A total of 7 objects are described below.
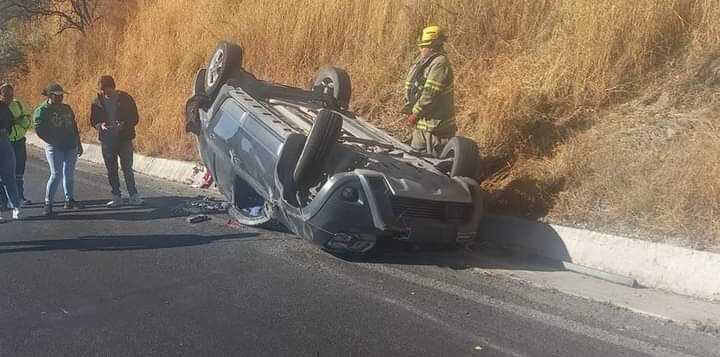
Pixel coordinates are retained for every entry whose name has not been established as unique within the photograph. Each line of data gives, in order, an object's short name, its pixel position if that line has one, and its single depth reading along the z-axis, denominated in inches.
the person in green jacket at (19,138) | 340.5
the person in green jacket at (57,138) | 331.3
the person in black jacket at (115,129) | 346.0
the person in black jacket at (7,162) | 316.5
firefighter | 279.3
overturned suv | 225.6
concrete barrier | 207.5
